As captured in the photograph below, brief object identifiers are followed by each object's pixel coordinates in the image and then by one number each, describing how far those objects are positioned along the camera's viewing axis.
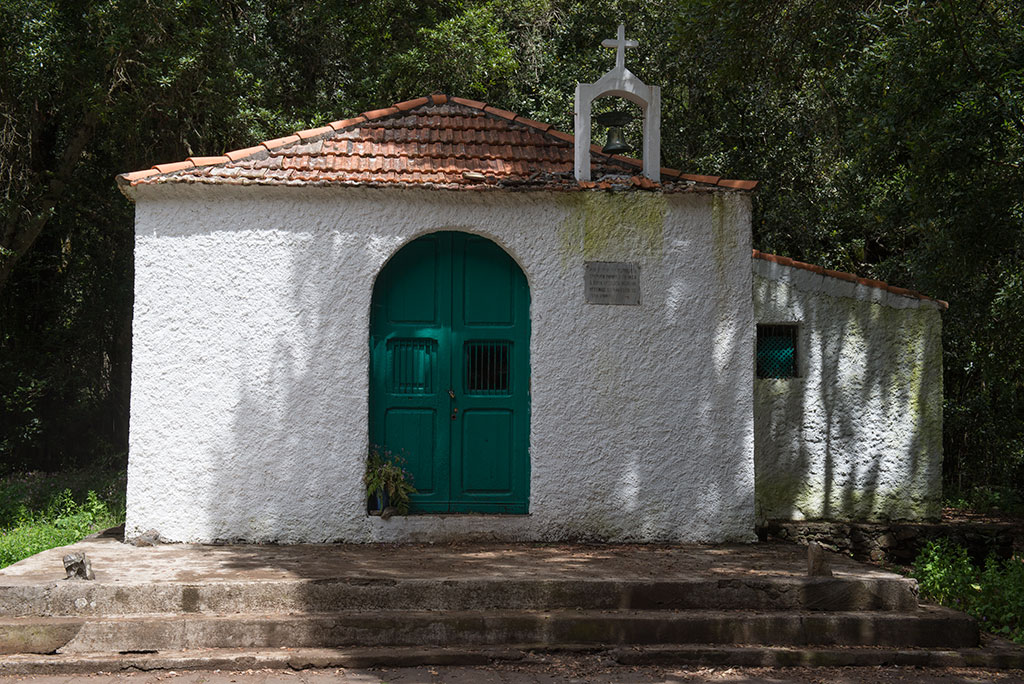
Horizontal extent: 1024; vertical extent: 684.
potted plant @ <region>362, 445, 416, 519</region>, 8.27
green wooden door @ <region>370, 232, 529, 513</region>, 8.55
